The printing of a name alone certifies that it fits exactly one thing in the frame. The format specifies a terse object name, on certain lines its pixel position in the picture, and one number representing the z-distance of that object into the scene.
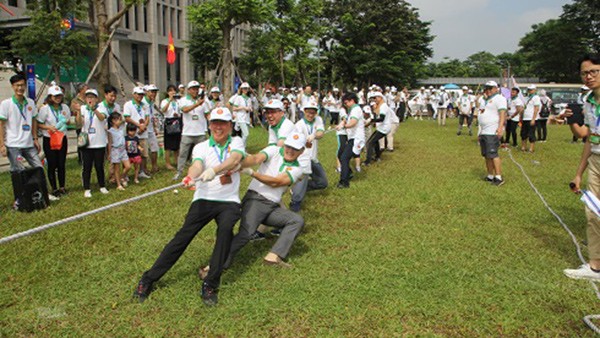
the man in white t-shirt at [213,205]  4.32
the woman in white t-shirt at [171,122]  10.58
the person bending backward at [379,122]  11.28
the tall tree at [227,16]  16.48
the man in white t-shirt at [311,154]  6.95
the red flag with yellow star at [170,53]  25.33
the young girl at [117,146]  8.74
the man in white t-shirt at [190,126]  9.70
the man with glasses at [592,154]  4.81
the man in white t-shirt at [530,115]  14.23
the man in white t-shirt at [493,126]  9.25
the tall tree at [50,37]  18.33
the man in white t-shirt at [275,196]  5.05
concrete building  41.03
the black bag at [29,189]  7.16
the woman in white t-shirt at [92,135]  8.12
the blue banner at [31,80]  16.89
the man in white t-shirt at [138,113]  9.30
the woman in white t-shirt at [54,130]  7.99
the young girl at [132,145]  9.28
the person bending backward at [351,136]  9.16
